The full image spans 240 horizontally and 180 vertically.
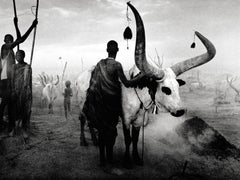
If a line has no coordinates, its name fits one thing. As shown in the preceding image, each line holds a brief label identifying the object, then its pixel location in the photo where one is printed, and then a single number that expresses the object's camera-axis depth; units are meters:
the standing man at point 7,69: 5.30
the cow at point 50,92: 13.11
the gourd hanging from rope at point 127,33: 4.21
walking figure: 10.72
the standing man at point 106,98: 3.73
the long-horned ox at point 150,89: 3.38
